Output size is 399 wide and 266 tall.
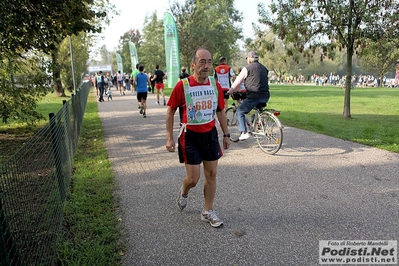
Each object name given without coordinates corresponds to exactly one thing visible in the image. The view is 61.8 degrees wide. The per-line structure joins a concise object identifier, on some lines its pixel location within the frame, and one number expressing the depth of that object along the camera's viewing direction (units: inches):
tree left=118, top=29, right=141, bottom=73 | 3240.7
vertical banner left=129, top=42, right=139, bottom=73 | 1333.7
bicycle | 256.6
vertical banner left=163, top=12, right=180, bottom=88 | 852.0
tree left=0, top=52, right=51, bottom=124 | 348.8
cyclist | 259.6
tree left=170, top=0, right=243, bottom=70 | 1459.2
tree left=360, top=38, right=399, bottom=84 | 398.0
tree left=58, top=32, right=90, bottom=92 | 1210.0
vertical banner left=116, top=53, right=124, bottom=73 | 1730.6
